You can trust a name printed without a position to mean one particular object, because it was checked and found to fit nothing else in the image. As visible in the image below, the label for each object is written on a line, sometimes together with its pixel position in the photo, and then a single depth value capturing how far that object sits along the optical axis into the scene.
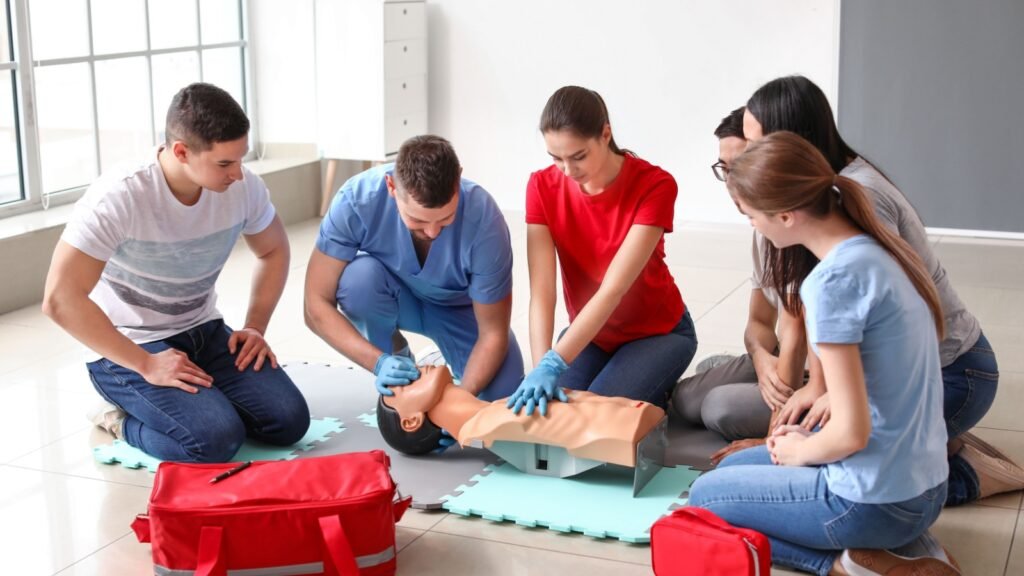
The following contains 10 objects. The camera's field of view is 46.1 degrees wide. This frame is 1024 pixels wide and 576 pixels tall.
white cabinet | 5.14
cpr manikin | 2.36
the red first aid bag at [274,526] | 1.99
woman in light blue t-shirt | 1.86
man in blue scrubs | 2.68
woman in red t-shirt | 2.46
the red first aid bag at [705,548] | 1.91
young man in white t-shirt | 2.47
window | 4.24
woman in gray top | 2.23
